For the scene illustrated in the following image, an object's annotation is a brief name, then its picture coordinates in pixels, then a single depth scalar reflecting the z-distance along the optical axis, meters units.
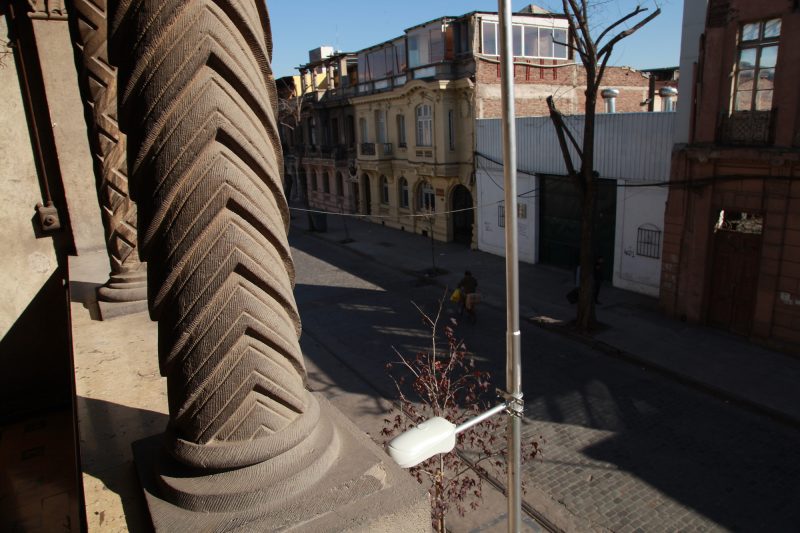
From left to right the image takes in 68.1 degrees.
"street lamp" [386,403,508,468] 3.22
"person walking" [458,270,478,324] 15.14
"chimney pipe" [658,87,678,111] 21.92
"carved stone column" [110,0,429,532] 1.45
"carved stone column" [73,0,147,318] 3.58
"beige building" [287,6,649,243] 23.30
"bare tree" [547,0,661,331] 12.46
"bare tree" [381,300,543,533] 6.57
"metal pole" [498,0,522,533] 3.68
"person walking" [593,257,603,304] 16.00
